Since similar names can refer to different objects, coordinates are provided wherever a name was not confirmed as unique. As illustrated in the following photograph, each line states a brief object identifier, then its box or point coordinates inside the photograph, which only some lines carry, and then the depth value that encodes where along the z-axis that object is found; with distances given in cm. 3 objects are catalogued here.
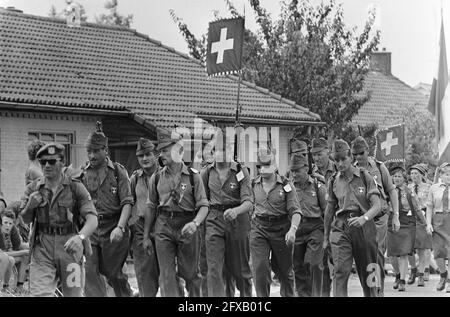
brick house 2153
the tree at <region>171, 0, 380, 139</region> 2503
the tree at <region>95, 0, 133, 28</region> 2340
